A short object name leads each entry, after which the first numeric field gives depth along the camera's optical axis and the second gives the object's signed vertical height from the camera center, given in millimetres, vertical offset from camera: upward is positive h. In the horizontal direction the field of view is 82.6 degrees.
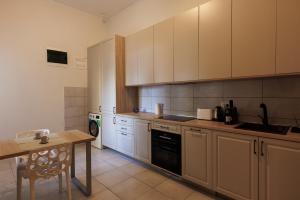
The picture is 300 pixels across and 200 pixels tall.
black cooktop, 2529 -353
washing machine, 3863 -726
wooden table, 1565 -495
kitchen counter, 1503 -363
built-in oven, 2361 -783
